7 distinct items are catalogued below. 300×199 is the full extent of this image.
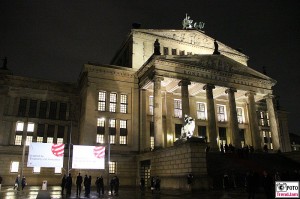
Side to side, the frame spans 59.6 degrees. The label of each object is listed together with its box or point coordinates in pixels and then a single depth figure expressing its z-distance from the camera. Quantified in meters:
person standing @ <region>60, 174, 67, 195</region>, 23.62
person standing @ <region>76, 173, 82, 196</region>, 22.51
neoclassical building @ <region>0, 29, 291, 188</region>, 39.00
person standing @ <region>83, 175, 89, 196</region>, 21.91
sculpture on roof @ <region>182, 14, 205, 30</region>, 54.25
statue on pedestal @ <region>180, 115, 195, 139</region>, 29.23
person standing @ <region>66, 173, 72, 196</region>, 23.31
